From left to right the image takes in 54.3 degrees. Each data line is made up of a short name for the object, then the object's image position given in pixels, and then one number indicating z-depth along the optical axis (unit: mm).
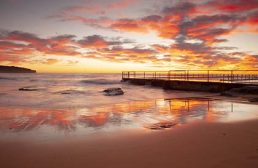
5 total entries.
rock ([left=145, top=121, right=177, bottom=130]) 7769
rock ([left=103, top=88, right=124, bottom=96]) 22483
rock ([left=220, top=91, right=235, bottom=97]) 18594
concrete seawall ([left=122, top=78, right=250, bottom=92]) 22422
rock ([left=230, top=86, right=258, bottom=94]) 18500
